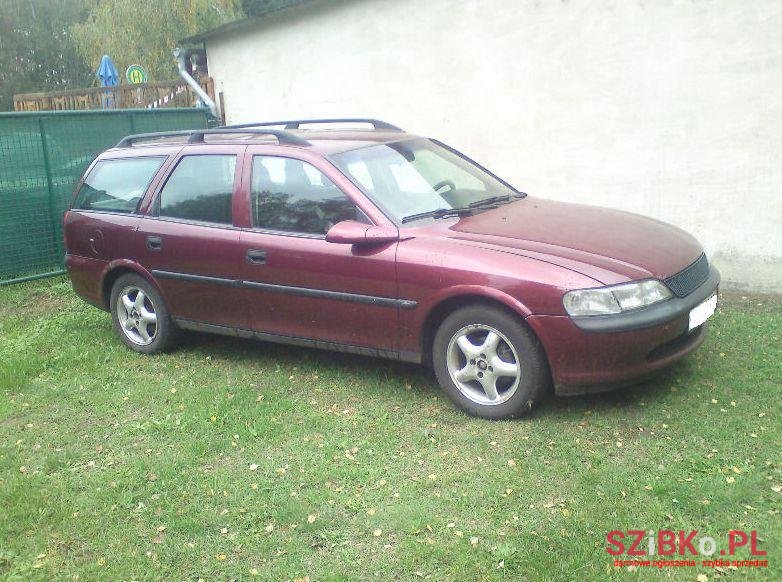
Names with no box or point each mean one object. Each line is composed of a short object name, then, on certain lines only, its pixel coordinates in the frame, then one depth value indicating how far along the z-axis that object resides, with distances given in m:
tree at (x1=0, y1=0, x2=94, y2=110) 37.19
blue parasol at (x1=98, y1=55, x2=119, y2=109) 15.02
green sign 15.41
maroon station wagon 4.30
